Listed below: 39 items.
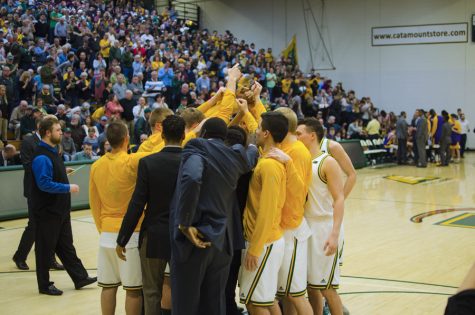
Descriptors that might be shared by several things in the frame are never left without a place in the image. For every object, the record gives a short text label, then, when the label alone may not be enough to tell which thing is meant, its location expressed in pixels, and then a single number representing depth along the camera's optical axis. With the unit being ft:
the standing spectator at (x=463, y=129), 84.69
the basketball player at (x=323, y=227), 16.62
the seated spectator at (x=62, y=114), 50.70
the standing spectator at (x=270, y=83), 83.61
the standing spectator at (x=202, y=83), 67.77
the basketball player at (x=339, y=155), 17.90
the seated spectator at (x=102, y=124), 52.44
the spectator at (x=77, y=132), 49.46
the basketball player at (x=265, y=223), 14.27
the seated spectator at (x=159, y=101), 56.65
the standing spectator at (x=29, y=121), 48.26
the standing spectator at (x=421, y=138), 70.85
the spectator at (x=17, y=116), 49.32
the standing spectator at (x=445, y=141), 72.74
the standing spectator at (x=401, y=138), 72.79
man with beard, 21.35
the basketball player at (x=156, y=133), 16.83
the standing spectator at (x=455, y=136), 79.61
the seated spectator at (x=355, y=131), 76.38
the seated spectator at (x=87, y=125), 50.51
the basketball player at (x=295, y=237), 15.52
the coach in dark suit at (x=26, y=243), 25.92
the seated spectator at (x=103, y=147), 42.55
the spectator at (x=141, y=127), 53.36
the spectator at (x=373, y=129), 77.10
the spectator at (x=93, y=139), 48.80
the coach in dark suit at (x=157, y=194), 14.71
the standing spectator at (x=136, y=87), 59.28
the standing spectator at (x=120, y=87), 57.11
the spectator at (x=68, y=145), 46.55
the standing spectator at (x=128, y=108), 55.42
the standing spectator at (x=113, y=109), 54.54
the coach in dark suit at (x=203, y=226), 12.65
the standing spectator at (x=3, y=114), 48.78
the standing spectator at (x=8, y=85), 51.34
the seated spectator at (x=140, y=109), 54.95
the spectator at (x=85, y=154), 45.62
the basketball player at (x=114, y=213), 15.89
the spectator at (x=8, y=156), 41.27
